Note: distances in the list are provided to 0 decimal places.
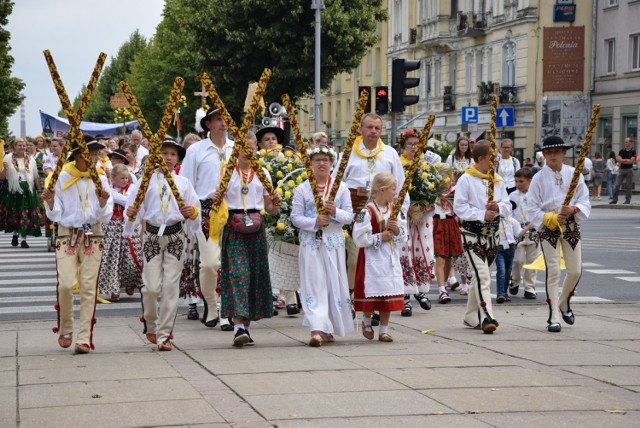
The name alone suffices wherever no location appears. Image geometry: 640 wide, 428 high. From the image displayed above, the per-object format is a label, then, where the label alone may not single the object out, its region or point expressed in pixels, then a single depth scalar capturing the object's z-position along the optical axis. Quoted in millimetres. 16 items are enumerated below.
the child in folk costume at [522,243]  15703
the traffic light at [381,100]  20797
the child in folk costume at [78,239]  10250
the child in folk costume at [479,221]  11781
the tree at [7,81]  49938
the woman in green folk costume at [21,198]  22347
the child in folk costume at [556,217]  11844
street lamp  37162
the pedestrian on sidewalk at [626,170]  39938
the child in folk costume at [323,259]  10750
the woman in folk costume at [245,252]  10656
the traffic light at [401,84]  19500
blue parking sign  31038
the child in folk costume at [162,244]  10391
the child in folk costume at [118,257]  14664
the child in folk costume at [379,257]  10914
